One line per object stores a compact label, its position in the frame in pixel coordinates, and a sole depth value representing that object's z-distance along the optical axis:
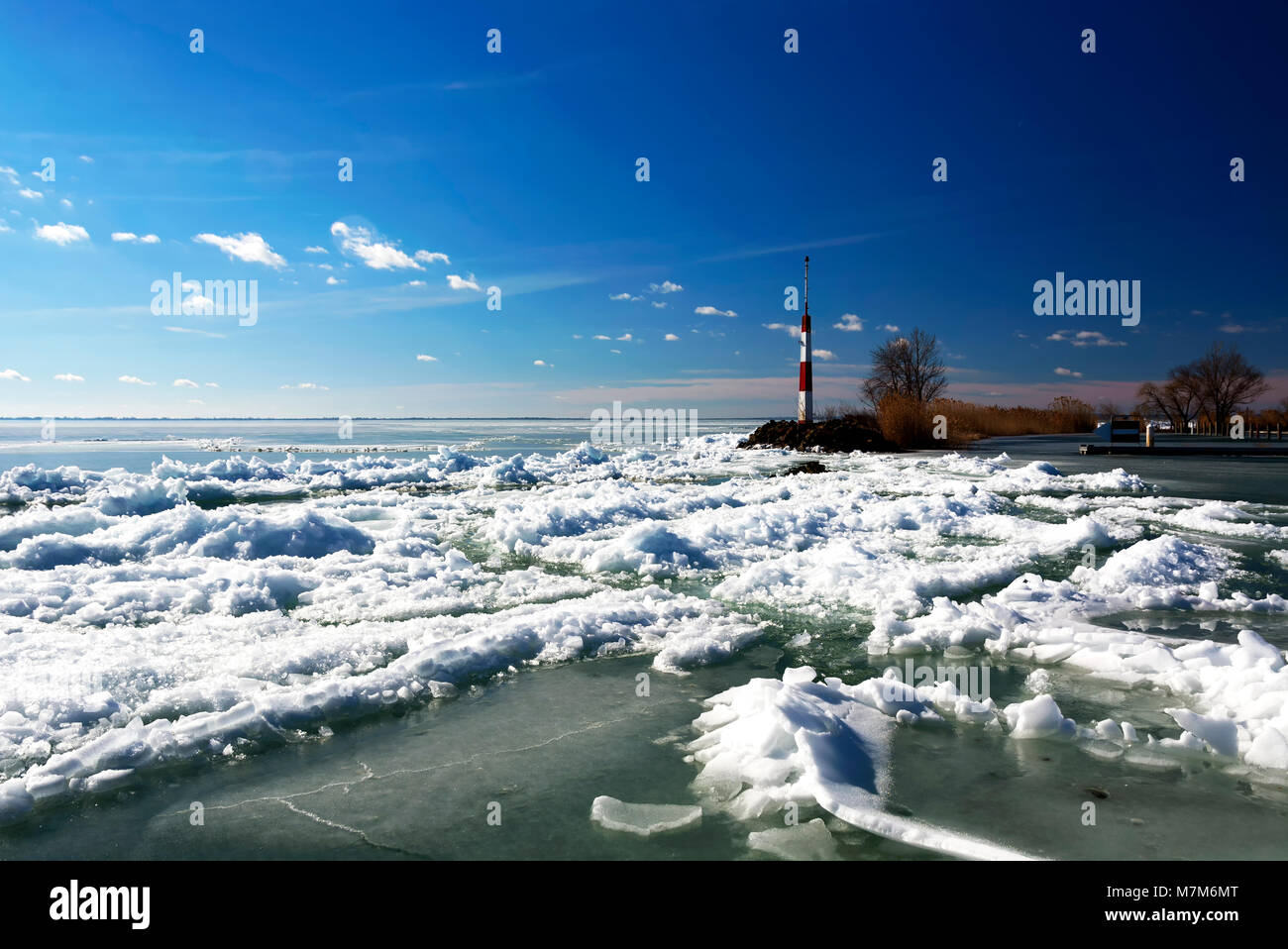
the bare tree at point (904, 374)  40.72
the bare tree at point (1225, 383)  38.84
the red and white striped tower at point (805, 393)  35.81
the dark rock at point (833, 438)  28.45
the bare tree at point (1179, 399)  41.09
